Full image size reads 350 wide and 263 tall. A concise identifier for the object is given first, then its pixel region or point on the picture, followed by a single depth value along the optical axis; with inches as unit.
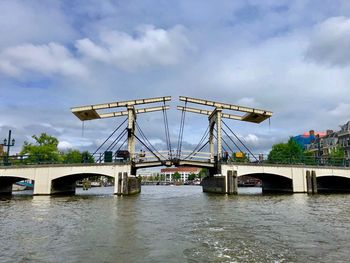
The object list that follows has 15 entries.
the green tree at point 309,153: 2747.5
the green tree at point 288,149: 2264.3
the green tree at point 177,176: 6757.9
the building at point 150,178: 6825.8
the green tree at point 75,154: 2243.4
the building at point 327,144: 2819.9
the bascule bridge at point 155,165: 1147.3
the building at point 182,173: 7509.8
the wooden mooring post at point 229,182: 1226.0
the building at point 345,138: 2546.8
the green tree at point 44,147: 1984.5
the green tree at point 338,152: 2333.9
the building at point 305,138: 3407.7
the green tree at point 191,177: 5931.6
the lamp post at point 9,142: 1485.7
